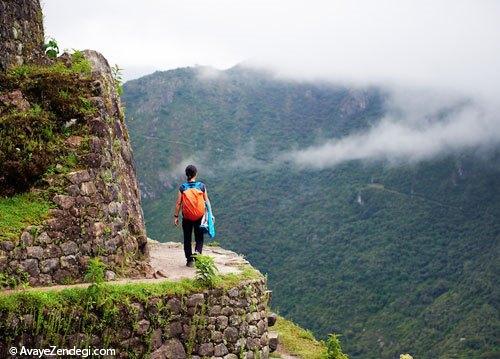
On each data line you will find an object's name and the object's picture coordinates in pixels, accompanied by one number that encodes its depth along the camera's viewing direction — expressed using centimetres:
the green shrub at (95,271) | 767
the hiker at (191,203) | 957
